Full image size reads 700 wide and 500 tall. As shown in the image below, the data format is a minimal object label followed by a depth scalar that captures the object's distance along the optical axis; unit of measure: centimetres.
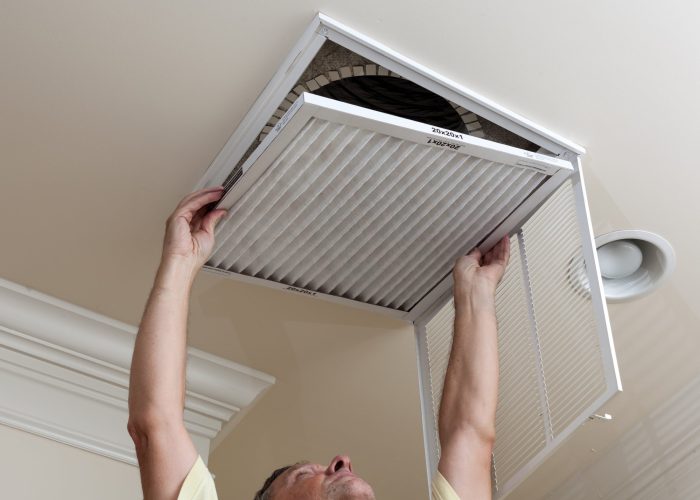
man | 130
